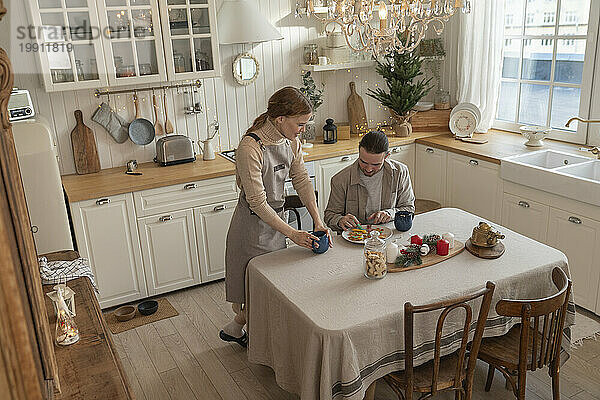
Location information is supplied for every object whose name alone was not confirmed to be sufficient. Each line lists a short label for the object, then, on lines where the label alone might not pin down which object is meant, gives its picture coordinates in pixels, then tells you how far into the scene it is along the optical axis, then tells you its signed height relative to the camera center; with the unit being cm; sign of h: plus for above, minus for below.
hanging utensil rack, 392 -21
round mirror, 436 -11
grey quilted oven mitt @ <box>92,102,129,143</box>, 393 -43
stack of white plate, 456 -61
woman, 262 -65
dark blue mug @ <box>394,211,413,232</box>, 282 -87
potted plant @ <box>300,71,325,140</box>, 465 -36
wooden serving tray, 244 -95
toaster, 401 -66
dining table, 204 -99
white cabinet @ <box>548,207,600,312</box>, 330 -126
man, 295 -78
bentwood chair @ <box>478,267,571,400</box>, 205 -125
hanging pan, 406 -51
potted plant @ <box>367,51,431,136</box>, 465 -34
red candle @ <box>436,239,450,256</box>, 252 -91
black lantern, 462 -67
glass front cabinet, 343 +12
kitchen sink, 327 -85
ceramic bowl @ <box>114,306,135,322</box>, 359 -163
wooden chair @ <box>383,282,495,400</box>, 199 -127
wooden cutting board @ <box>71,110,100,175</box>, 387 -60
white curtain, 446 -10
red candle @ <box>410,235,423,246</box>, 261 -90
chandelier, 266 +17
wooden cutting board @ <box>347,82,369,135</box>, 494 -54
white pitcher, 416 -70
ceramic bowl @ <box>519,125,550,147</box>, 410 -69
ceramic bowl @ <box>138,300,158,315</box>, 365 -162
